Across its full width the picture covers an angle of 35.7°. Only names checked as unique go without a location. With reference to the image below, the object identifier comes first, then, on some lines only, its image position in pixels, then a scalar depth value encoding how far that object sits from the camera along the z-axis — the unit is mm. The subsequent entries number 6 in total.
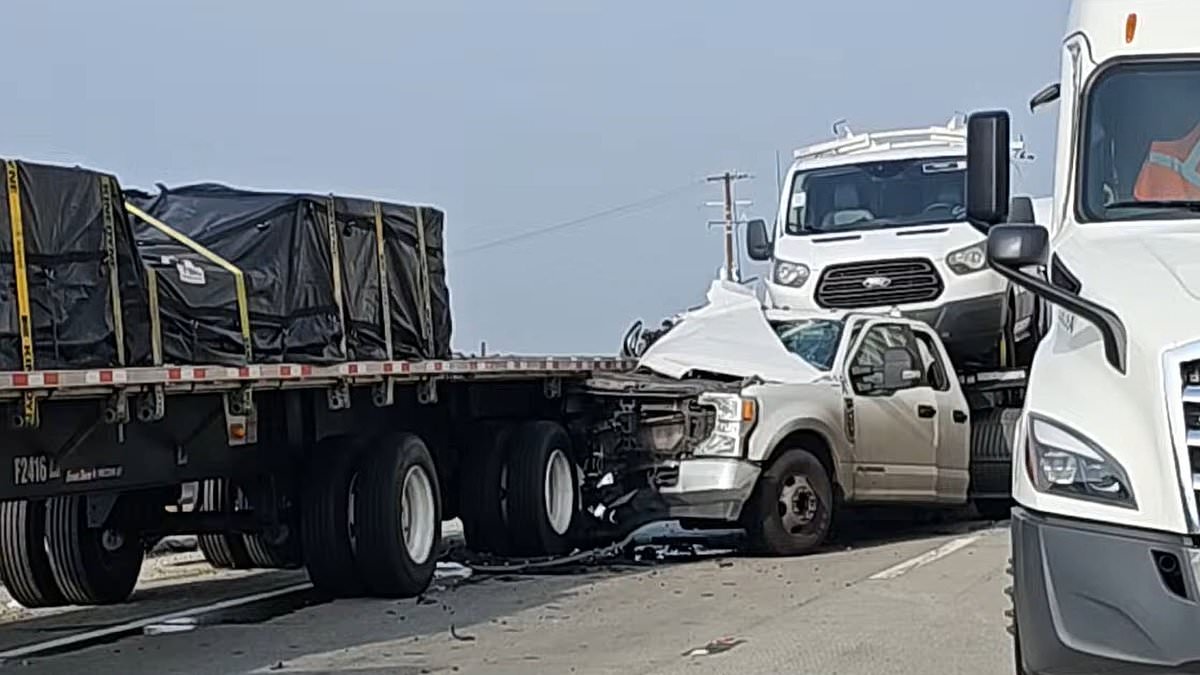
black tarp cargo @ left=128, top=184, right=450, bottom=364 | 11203
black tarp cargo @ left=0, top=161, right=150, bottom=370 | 9453
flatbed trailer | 9992
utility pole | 48631
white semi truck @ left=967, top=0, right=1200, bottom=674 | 5230
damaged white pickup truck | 13875
